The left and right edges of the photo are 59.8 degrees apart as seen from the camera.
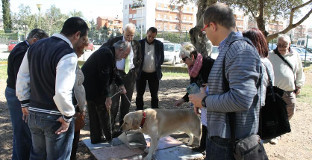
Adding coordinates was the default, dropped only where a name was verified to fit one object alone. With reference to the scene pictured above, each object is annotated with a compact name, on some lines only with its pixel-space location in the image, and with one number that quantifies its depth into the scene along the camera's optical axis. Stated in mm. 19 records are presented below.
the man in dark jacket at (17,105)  3196
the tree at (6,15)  37375
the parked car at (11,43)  20567
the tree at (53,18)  41700
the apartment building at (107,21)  90469
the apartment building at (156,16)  75562
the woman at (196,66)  3453
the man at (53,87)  2211
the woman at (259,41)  2537
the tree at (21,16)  44294
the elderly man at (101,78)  3809
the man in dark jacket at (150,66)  5711
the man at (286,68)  4617
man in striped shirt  1665
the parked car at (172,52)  21109
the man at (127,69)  4832
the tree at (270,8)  8320
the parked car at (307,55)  22000
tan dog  3994
